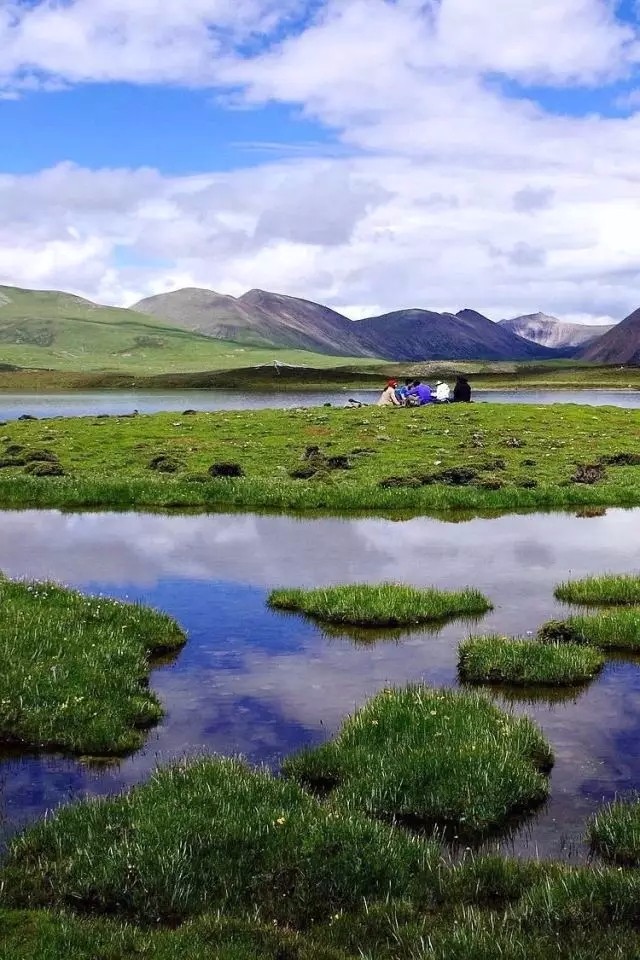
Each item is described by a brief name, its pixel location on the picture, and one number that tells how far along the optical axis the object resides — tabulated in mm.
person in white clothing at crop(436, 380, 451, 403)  78344
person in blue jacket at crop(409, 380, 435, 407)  75312
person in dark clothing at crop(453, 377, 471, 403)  78375
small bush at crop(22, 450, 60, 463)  48125
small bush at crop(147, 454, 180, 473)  45019
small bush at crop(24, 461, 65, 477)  43750
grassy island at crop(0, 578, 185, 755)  13469
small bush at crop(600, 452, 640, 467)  46469
